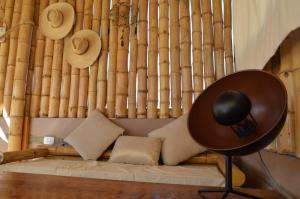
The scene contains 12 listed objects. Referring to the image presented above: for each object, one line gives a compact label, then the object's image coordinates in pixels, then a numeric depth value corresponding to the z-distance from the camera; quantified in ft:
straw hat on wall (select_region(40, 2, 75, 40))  11.02
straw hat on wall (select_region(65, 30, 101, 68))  10.50
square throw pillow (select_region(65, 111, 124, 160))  8.96
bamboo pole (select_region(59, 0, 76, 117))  10.62
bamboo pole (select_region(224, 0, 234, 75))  9.27
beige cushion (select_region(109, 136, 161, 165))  7.87
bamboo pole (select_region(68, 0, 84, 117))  10.52
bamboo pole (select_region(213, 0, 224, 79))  9.33
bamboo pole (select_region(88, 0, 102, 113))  10.34
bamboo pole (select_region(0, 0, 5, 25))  12.18
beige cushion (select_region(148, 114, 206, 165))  7.91
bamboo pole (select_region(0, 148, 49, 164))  7.38
